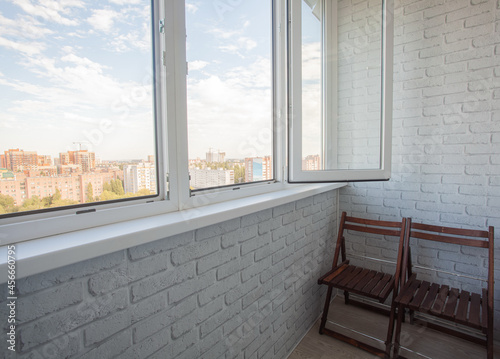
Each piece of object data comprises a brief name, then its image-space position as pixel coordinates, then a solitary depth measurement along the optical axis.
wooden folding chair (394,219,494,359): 1.45
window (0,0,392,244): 0.77
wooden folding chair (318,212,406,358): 1.70
